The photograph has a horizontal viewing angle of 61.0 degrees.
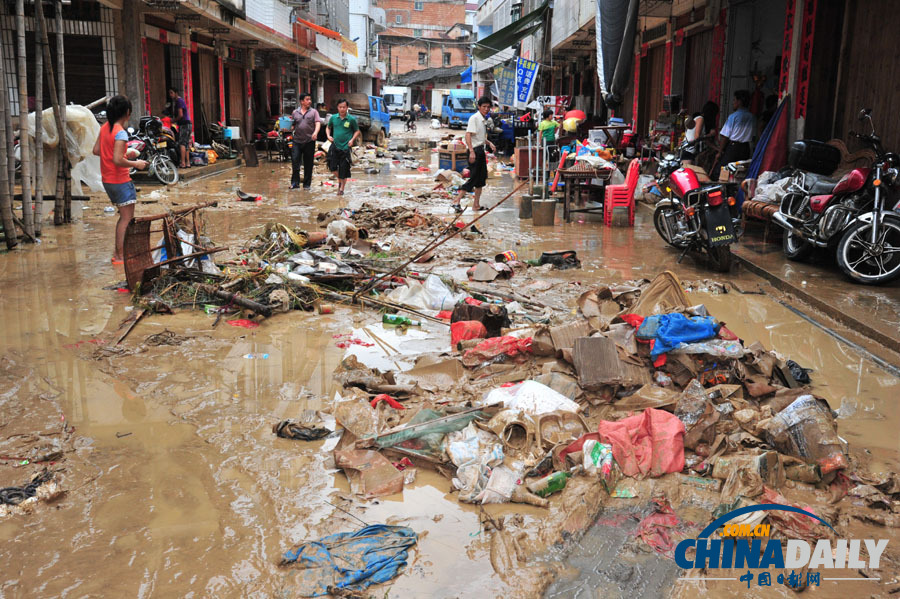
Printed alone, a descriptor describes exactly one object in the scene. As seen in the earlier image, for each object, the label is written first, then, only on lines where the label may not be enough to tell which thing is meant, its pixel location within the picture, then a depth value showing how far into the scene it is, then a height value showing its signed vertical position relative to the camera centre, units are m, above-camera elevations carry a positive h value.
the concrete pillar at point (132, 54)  16.48 +1.92
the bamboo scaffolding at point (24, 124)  8.37 +0.18
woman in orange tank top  7.49 -0.19
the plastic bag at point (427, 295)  6.64 -1.27
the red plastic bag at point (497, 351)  5.06 -1.31
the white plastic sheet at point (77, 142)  9.70 +0.00
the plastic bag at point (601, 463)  3.54 -1.44
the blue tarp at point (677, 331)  4.61 -1.06
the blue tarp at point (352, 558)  2.84 -1.57
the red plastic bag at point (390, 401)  4.48 -1.46
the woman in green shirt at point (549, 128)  15.57 +0.47
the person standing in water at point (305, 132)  14.99 +0.28
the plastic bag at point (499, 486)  3.48 -1.52
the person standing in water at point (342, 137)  13.70 +0.19
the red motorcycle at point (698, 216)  7.98 -0.66
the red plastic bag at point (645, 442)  3.67 -1.39
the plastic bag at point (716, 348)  4.52 -1.13
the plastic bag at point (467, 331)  5.62 -1.32
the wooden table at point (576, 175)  11.80 -0.34
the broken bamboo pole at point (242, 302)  6.22 -1.27
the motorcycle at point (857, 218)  6.93 -0.57
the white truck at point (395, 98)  57.59 +3.76
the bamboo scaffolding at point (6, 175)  8.18 -0.37
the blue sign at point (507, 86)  20.27 +1.72
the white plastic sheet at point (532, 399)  4.23 -1.37
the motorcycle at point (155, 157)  14.91 -0.27
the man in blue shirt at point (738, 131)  11.80 +0.38
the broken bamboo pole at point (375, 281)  6.84 -1.19
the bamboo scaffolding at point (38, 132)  8.75 +0.10
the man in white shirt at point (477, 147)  11.74 +0.05
